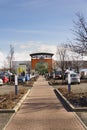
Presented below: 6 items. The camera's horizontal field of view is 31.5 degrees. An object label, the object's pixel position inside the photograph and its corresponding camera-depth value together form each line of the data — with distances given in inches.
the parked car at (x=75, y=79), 803.8
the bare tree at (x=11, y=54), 1230.6
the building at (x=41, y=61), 2486.6
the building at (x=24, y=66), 679.8
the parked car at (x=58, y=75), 1185.5
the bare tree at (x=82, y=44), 365.1
